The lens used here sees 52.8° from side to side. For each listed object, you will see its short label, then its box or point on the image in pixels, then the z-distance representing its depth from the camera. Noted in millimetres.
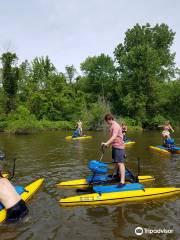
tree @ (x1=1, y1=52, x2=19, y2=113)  27250
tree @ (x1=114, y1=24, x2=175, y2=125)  29522
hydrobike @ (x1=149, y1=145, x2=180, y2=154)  11003
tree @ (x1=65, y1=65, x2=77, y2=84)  45889
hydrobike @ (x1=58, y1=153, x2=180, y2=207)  5365
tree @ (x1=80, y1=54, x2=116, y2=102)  34801
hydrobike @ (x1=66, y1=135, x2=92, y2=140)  16270
